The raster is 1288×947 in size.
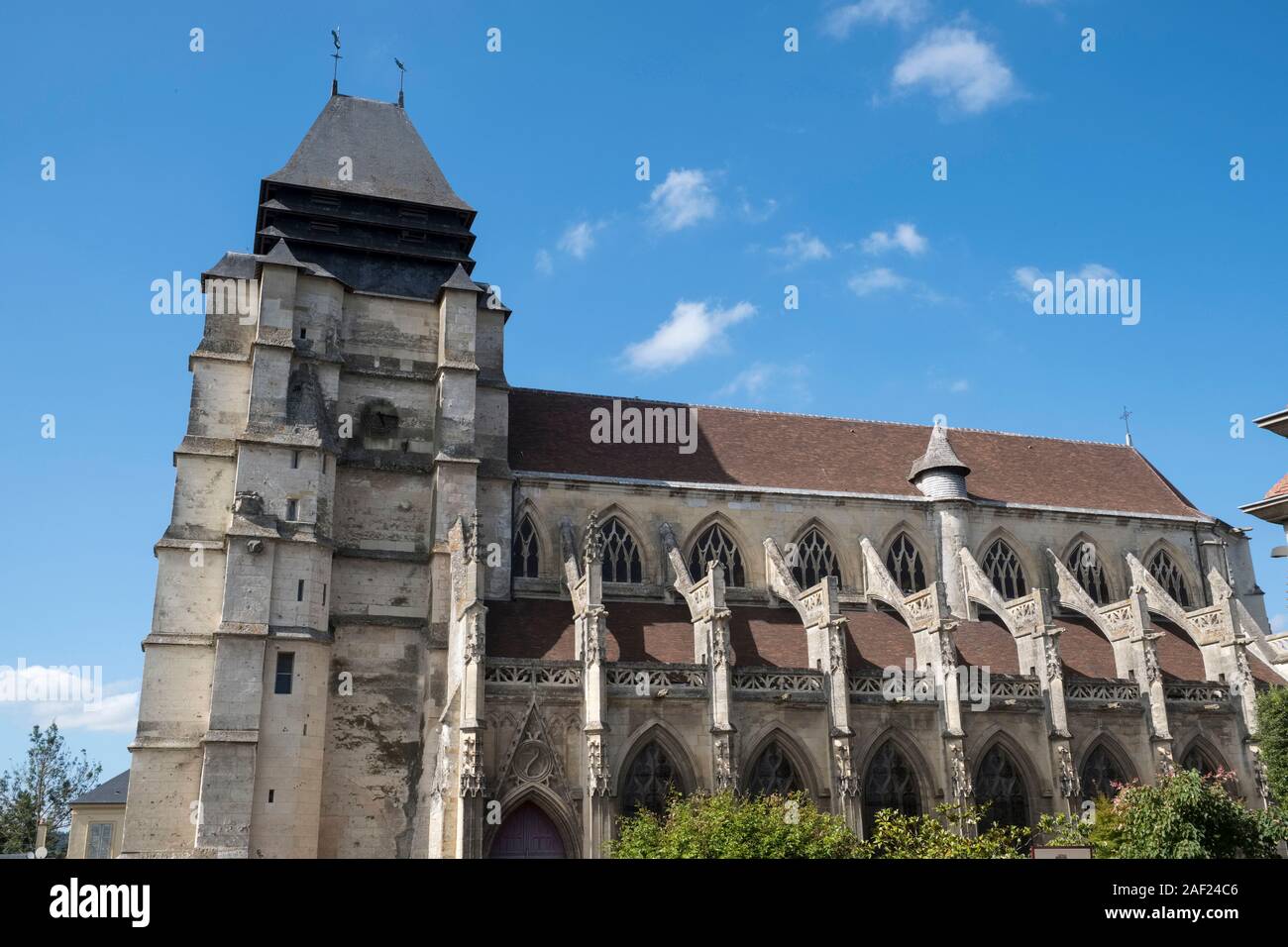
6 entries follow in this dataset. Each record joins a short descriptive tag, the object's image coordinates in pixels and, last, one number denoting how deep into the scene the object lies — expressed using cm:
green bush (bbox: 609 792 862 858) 1986
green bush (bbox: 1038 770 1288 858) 1958
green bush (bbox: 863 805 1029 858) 2052
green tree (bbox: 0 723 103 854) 5191
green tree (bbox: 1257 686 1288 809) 2806
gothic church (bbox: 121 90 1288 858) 2580
